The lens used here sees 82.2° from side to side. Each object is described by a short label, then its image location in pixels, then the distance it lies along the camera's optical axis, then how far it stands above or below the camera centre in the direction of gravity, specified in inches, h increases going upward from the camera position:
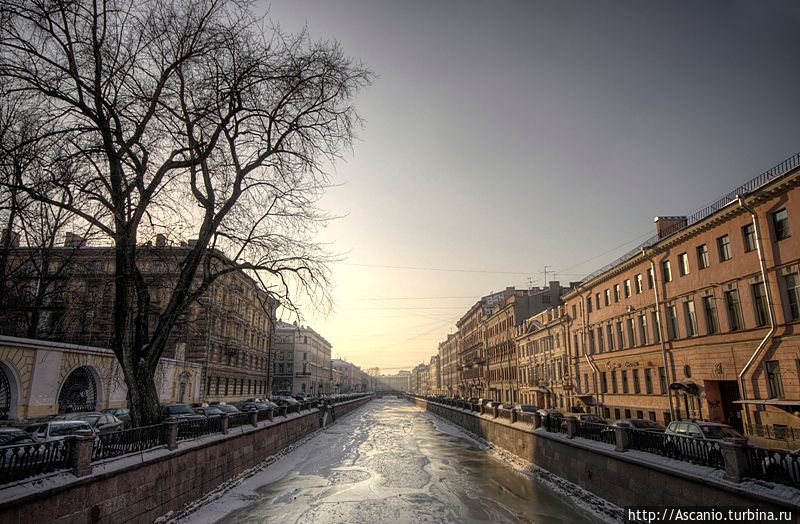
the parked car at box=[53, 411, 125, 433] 711.7 -82.4
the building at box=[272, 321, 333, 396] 3597.4 +40.6
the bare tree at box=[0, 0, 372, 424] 476.1 +283.0
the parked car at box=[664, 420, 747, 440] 561.9 -84.5
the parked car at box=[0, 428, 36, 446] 503.5 -73.5
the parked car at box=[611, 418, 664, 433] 765.3 -103.5
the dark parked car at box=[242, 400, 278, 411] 1387.9 -119.7
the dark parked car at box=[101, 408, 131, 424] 889.5 -88.7
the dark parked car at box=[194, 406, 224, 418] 1095.6 -106.0
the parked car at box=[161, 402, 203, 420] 944.9 -89.9
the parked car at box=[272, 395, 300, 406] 1943.9 -144.9
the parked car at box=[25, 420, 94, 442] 584.7 -76.2
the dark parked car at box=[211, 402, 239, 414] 1291.6 -114.7
